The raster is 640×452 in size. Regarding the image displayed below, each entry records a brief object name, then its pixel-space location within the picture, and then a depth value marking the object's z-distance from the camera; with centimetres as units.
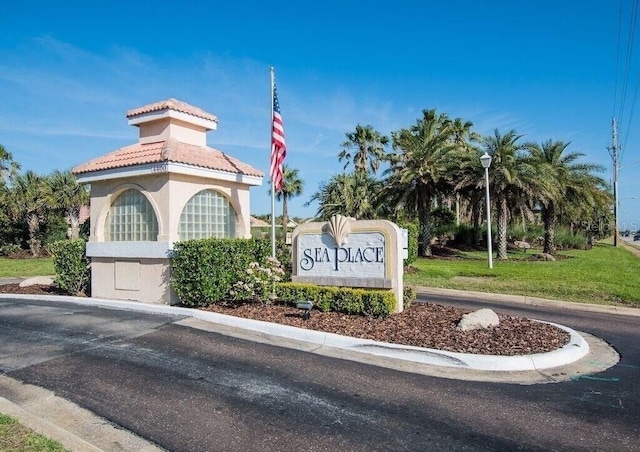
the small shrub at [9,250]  3309
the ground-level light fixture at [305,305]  820
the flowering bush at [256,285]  985
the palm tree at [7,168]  3606
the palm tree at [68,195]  3384
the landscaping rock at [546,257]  2374
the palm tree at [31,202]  3300
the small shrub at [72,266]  1221
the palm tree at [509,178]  2377
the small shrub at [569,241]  3431
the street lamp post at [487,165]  1834
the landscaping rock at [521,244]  3399
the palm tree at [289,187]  5279
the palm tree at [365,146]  4772
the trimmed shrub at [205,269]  959
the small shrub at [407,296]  948
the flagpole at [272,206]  1108
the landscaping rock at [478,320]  774
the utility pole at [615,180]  3962
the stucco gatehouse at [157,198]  1062
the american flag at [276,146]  1132
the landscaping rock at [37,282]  1438
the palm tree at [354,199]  3169
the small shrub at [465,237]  3281
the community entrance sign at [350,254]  889
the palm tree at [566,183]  2630
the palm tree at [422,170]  2594
